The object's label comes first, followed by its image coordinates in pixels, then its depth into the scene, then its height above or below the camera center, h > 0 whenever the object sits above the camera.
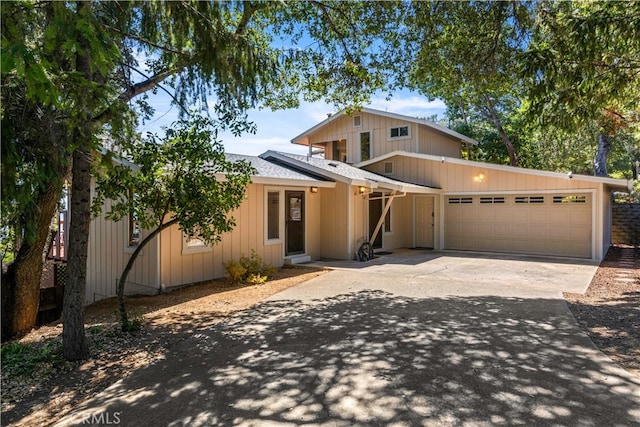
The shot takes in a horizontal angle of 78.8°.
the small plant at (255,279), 8.31 -1.38
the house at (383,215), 8.75 -0.02
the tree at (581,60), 6.05 +2.64
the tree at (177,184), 5.22 +0.44
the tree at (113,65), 2.77 +1.61
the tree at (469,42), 7.39 +3.52
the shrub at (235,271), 8.42 -1.21
